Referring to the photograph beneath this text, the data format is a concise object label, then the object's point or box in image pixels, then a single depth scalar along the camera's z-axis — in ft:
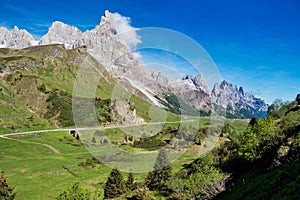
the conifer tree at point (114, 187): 273.54
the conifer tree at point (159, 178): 259.39
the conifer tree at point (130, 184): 286.44
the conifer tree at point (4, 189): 206.08
